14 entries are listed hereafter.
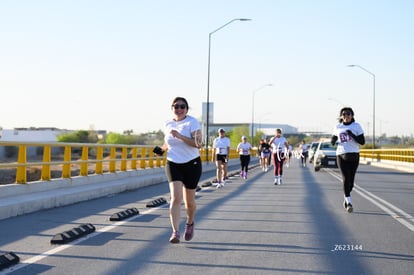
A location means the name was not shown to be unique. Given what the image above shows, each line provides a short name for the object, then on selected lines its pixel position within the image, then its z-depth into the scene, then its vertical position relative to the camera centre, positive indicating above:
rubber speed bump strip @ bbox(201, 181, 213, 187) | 18.62 -1.19
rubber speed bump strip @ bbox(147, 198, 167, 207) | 12.35 -1.19
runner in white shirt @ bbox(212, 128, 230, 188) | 18.69 -0.10
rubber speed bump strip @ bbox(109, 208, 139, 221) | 9.93 -1.19
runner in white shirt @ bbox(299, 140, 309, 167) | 39.69 -0.28
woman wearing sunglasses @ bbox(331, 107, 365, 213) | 11.02 +0.10
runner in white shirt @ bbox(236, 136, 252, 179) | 21.83 -0.17
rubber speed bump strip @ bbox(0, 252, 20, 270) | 6.12 -1.20
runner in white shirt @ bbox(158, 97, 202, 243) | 7.47 -0.13
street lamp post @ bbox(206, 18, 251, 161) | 35.88 +4.55
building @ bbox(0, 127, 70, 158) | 118.91 +1.30
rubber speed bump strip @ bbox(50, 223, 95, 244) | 7.64 -1.19
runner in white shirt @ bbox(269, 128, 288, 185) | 19.12 -0.25
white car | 30.93 -0.54
